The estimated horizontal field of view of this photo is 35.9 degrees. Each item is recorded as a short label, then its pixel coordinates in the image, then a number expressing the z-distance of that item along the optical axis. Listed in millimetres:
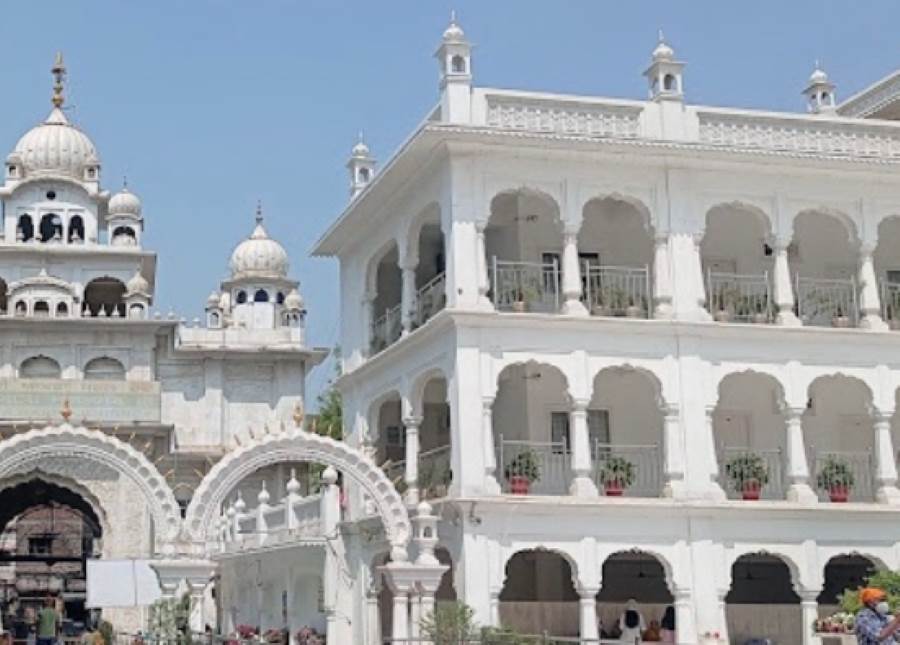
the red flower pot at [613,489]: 20562
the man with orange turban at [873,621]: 10602
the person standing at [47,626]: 20402
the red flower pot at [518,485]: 20016
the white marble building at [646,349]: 20094
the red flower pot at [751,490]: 21000
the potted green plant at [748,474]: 21062
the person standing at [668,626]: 20688
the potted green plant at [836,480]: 21516
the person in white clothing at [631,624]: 20719
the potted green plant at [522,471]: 20031
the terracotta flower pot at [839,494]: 21484
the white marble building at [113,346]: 38469
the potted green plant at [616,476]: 20609
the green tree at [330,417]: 42622
